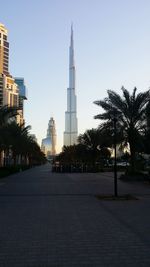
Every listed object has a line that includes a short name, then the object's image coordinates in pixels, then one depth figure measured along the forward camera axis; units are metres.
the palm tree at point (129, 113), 16.37
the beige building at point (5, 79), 72.99
